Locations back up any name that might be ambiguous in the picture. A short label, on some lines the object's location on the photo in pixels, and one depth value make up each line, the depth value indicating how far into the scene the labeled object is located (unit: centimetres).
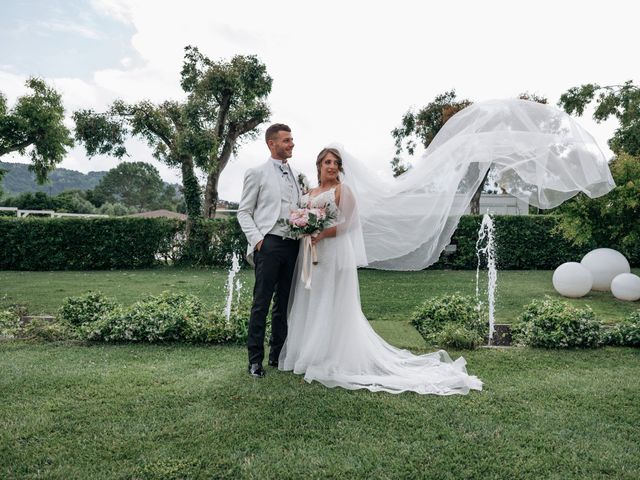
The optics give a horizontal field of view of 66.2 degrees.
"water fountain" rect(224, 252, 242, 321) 721
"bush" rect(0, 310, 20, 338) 705
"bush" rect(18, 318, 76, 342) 673
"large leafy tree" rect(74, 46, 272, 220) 2069
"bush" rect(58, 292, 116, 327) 727
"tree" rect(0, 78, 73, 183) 3005
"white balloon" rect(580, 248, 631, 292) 1209
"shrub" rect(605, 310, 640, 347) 662
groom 505
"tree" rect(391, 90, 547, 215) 2728
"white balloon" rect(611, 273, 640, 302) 1073
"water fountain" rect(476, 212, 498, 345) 1662
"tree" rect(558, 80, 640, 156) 2094
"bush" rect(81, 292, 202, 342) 660
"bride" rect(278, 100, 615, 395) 499
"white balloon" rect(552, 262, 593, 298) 1120
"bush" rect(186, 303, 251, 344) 659
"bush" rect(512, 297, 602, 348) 650
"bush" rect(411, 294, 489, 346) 680
